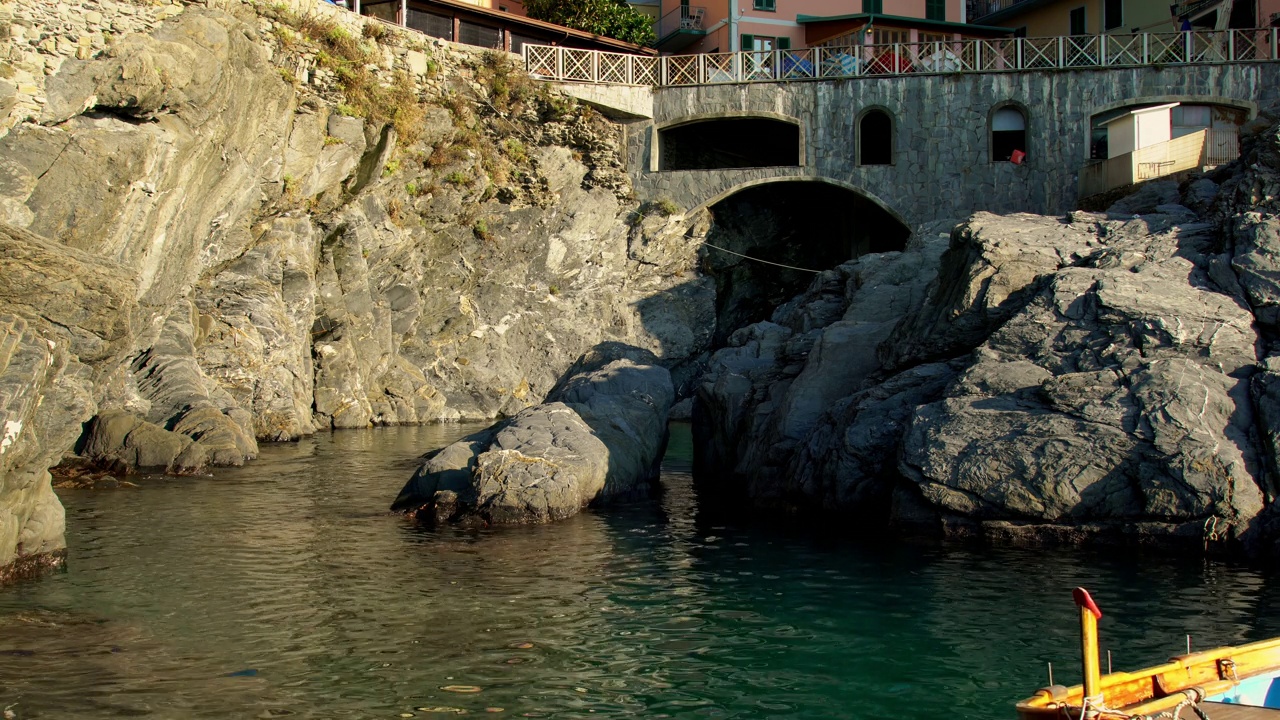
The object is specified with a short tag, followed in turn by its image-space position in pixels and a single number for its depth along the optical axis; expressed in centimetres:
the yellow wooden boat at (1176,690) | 613
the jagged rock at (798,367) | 1759
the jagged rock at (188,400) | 2166
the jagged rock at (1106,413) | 1300
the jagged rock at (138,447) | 1998
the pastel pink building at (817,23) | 4059
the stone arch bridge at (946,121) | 3422
